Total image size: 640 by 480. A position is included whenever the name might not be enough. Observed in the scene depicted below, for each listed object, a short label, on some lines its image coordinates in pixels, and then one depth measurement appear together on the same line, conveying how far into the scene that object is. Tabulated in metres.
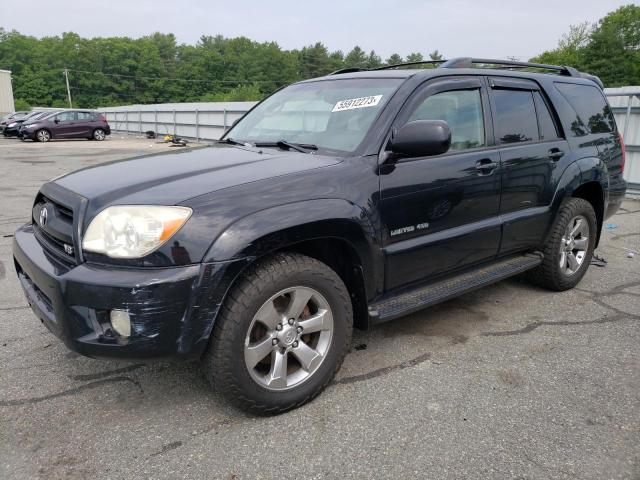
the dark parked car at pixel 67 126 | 23.91
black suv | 2.20
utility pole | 77.86
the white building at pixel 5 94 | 45.44
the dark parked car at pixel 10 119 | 28.45
